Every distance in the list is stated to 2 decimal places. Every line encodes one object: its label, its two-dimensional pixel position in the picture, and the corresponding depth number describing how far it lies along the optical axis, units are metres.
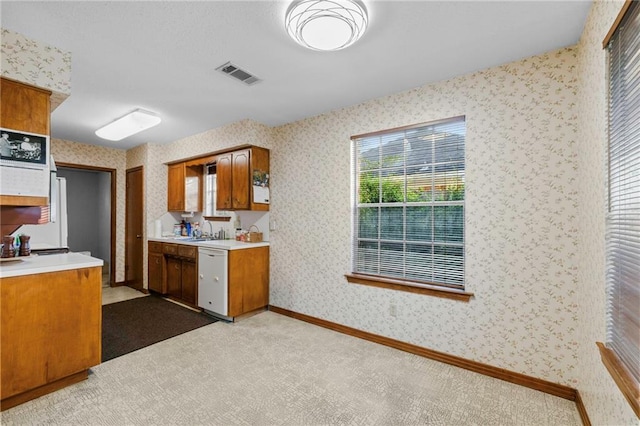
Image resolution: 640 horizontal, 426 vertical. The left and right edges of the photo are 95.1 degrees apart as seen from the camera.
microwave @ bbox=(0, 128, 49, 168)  2.00
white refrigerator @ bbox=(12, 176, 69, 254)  4.52
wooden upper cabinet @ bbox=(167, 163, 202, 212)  4.92
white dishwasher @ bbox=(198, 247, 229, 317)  3.61
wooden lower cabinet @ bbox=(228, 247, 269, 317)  3.62
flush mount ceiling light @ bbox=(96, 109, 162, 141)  3.45
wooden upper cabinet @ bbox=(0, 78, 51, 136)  2.03
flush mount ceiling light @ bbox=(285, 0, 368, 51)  1.64
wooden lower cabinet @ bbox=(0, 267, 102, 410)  1.96
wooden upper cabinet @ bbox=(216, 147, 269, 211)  3.91
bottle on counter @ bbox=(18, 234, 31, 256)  2.66
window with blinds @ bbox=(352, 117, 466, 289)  2.67
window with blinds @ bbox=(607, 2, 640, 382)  1.25
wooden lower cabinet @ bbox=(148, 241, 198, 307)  4.12
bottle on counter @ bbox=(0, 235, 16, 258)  2.46
